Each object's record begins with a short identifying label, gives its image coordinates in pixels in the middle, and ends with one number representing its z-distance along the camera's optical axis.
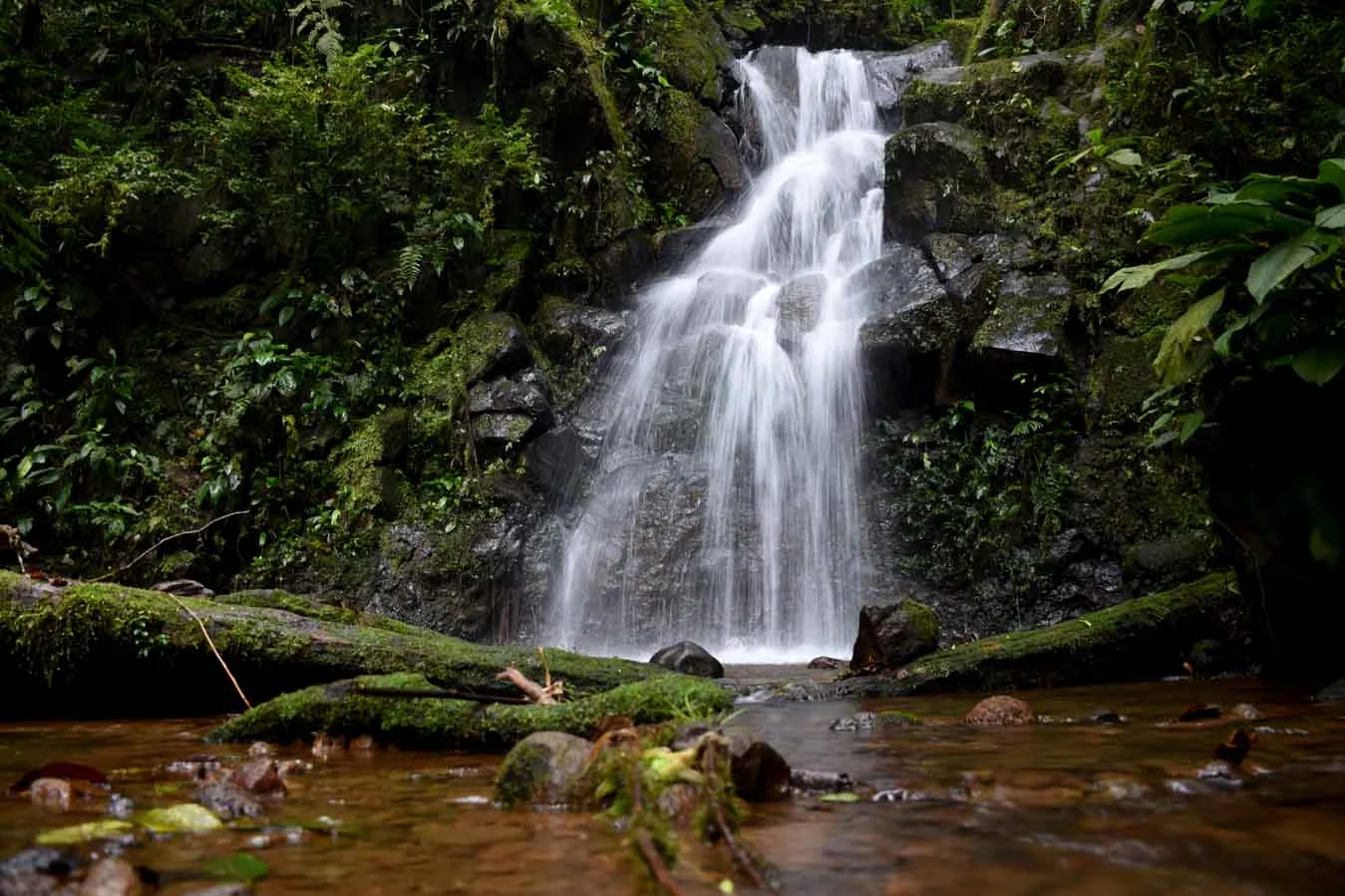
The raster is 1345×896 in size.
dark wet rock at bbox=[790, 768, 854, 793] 2.28
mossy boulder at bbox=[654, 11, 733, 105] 13.09
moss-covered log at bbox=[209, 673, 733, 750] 2.90
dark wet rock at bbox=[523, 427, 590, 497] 8.97
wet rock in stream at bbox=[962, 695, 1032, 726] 3.43
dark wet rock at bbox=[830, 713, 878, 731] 3.48
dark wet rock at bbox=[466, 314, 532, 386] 9.35
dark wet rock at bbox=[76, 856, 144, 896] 1.42
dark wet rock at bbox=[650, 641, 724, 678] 5.50
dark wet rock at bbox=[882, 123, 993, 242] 9.44
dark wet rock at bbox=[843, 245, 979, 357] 8.31
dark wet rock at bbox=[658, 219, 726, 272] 11.59
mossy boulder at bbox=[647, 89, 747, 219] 12.48
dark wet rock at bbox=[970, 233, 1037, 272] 8.55
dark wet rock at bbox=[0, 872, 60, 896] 1.38
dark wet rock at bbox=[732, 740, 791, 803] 2.11
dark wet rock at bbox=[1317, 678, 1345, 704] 3.59
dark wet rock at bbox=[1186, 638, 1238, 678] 4.88
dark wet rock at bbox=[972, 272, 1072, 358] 7.82
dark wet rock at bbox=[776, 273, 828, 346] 9.56
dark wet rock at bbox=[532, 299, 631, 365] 10.16
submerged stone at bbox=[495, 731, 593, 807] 2.18
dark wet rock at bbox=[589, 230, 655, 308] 11.05
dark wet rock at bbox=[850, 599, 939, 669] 5.15
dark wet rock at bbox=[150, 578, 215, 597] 5.30
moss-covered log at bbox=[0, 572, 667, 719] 4.12
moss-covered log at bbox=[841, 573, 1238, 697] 4.76
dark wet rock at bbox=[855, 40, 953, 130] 13.51
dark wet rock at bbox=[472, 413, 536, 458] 8.88
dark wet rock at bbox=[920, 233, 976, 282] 8.75
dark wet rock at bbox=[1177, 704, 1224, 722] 3.23
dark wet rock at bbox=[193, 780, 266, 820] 2.06
